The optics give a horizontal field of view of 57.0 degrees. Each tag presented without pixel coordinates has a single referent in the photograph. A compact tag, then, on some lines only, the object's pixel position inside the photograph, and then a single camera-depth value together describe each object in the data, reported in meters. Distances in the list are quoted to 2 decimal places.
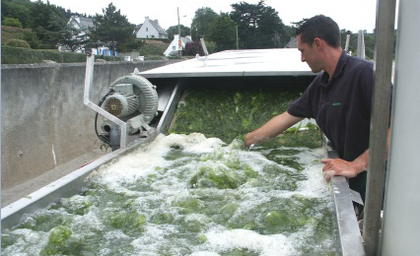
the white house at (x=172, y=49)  63.28
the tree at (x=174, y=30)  118.97
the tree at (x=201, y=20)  115.66
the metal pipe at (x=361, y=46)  5.58
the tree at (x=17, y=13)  56.74
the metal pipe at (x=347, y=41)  7.91
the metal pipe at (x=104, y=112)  4.48
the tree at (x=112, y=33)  58.84
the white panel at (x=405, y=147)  1.10
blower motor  4.75
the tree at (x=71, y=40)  45.07
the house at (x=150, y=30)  121.06
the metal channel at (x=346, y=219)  1.80
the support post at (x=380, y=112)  1.22
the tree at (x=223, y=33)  69.06
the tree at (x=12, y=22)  50.22
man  3.19
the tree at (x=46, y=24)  44.28
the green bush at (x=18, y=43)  22.19
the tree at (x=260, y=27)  62.38
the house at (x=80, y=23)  49.91
